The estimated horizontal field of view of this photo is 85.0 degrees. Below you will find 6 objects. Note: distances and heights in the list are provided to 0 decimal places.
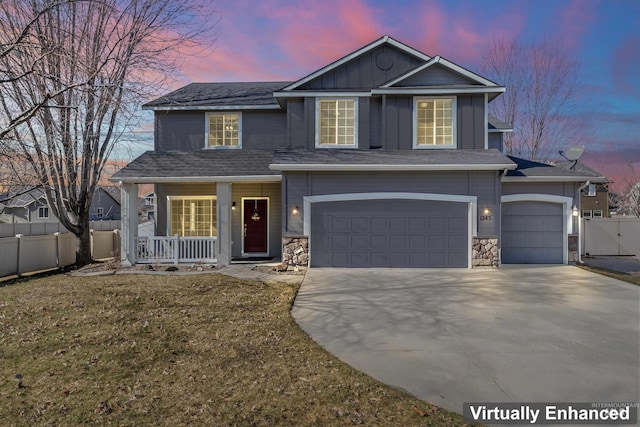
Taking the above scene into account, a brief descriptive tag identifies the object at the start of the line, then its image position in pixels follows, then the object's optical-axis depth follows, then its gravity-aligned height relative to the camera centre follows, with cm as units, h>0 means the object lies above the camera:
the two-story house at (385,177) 1087 +109
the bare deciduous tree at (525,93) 2097 +725
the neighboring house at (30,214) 3862 -21
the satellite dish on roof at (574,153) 1409 +236
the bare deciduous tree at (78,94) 595 +264
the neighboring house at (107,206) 4109 +75
